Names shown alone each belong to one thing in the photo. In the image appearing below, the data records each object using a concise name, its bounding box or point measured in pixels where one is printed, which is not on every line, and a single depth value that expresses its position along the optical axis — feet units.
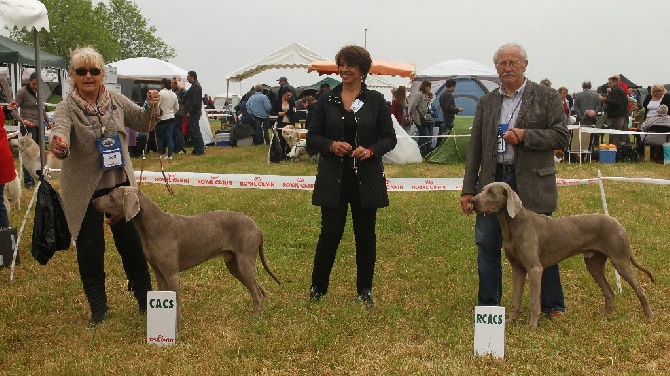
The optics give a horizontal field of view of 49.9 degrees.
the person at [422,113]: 59.98
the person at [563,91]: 63.36
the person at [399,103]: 60.90
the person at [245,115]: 75.02
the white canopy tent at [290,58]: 78.02
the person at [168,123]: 55.01
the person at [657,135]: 52.44
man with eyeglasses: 15.97
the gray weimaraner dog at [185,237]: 15.43
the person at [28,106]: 43.98
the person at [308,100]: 63.16
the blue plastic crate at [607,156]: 54.13
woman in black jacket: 17.37
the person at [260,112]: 66.95
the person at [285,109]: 62.39
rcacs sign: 14.07
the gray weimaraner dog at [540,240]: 15.97
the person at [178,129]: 60.81
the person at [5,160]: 22.00
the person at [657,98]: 54.24
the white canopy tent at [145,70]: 85.30
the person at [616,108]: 57.67
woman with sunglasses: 15.66
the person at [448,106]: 61.67
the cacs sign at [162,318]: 14.89
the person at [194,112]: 61.00
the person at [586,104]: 66.23
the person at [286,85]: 64.21
